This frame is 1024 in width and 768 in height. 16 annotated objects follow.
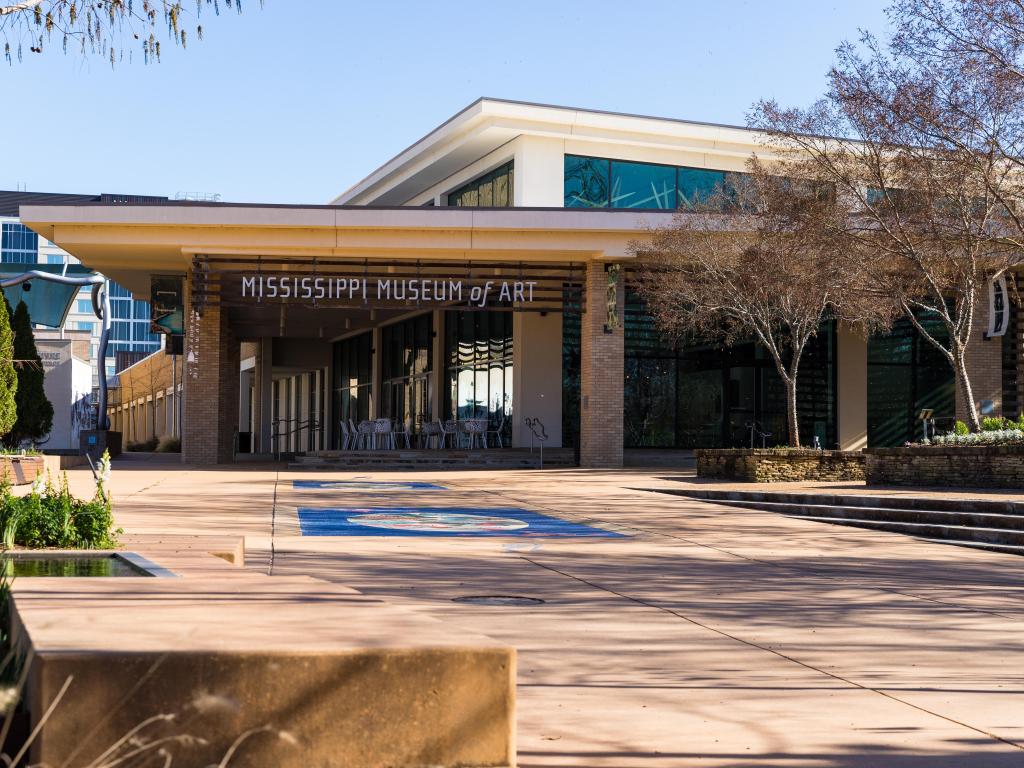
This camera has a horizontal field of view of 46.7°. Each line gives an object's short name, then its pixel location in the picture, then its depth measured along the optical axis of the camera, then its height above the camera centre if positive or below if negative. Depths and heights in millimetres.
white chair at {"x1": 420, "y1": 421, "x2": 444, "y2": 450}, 32844 -446
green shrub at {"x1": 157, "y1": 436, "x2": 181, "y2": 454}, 47656 -1025
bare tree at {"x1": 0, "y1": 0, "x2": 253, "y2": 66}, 8570 +2953
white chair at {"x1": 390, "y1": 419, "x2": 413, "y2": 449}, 36744 -456
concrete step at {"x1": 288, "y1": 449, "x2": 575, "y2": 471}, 28891 -985
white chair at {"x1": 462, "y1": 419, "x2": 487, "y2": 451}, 31359 -248
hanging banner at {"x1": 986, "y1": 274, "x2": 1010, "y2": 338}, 26000 +2505
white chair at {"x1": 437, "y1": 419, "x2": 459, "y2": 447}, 31766 -276
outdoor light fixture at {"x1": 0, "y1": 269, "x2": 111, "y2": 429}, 29184 +3268
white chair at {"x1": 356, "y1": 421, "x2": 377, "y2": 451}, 32906 -460
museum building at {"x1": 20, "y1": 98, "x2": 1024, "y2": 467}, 27453 +3123
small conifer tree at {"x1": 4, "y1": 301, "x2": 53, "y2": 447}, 28234 +589
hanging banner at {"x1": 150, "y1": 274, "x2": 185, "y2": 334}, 30656 +3092
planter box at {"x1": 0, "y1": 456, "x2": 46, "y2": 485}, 19250 -771
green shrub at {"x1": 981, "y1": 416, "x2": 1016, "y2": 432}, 21112 -131
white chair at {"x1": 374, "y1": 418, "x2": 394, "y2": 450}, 32375 -479
